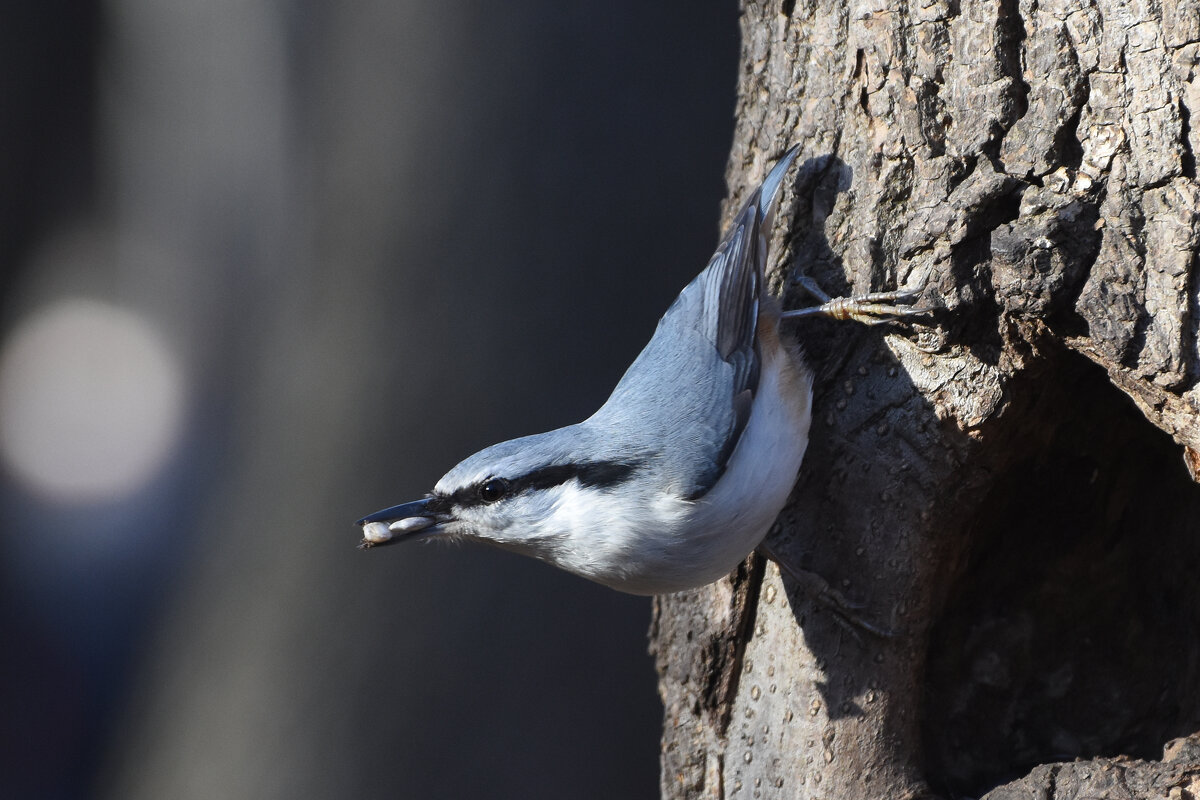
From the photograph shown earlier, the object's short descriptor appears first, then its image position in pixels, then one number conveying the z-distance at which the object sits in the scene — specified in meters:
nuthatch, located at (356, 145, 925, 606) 3.98
